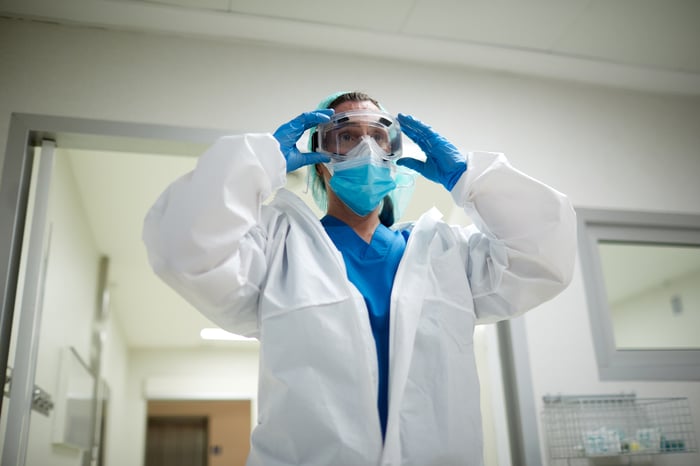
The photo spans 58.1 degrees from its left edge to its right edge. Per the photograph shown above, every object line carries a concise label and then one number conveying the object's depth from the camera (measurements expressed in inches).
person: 46.3
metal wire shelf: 84.0
